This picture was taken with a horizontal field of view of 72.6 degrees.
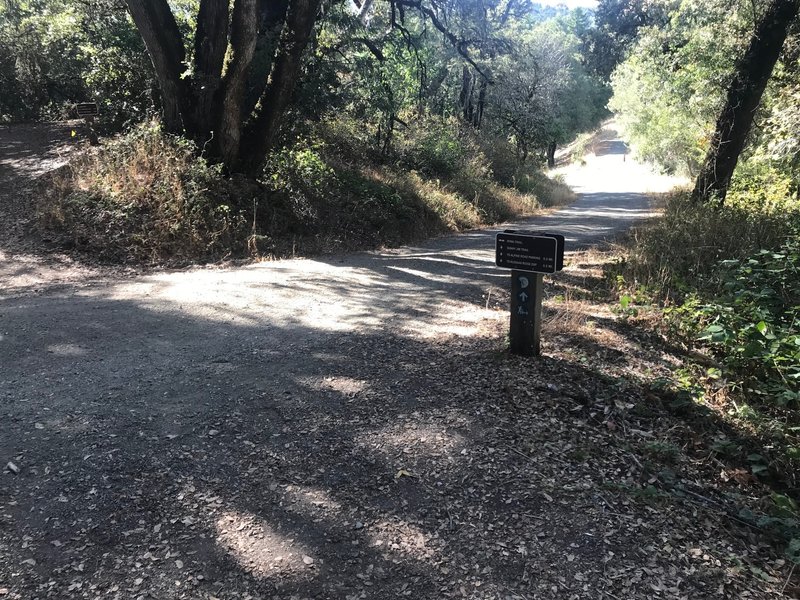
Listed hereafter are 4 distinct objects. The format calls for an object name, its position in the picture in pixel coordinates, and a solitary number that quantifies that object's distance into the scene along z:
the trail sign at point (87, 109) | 10.91
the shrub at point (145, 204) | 8.35
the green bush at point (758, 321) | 4.79
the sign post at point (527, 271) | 4.12
